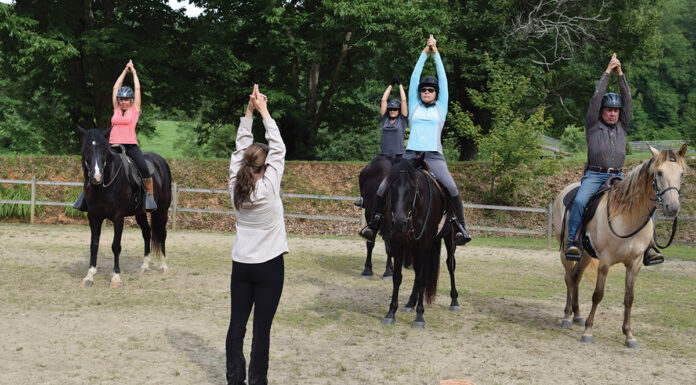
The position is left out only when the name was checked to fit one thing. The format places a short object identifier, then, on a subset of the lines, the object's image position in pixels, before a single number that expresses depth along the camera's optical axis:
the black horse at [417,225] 7.42
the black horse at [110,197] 9.41
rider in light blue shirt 8.29
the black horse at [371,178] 10.48
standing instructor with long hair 4.89
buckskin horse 6.73
